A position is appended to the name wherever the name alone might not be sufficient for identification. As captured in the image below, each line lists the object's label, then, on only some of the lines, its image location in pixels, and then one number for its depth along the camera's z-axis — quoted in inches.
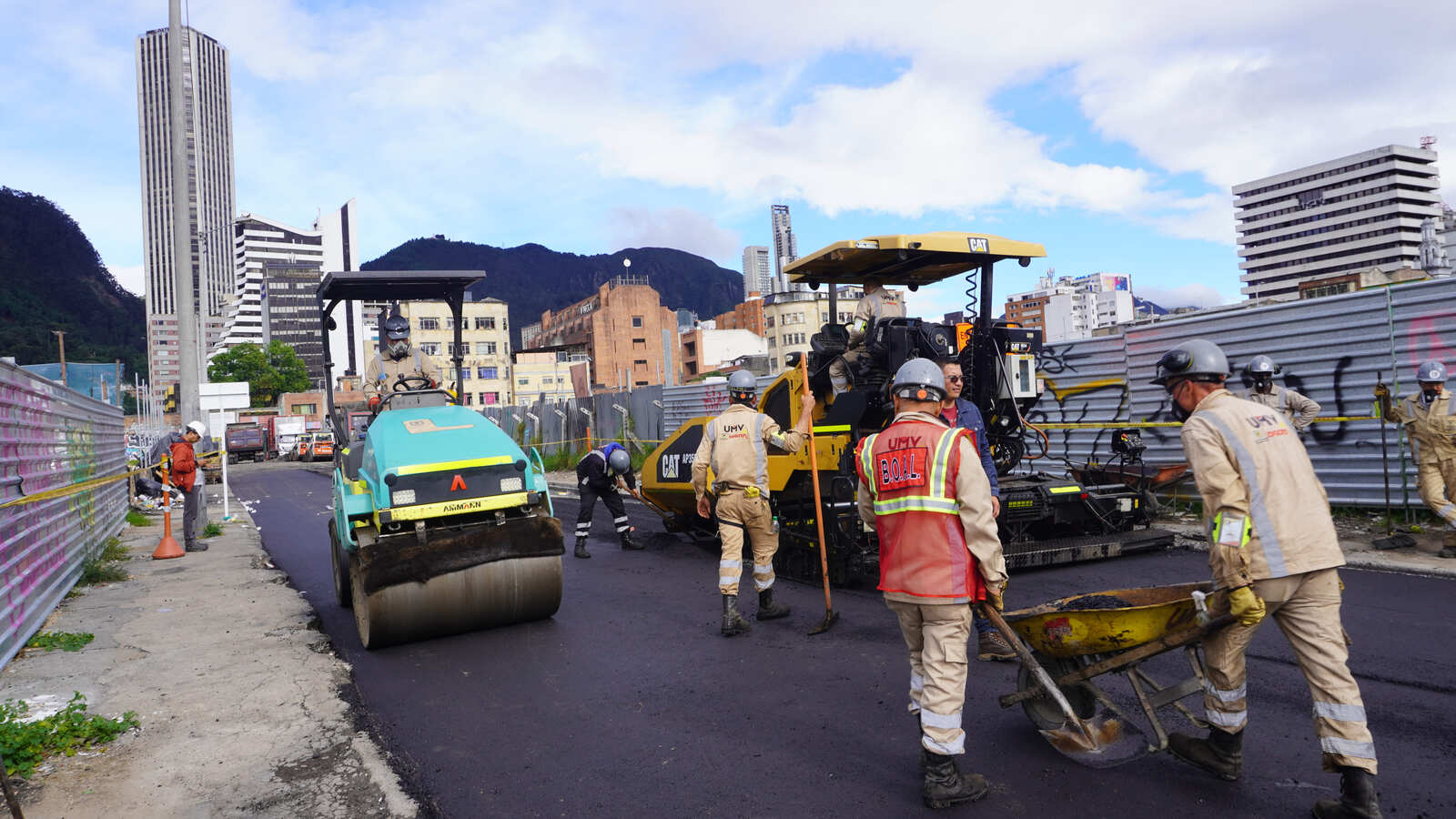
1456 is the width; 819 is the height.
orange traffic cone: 450.9
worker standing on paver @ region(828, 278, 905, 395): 309.9
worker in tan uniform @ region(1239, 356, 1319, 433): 332.8
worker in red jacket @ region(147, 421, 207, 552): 479.5
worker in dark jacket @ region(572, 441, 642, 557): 416.2
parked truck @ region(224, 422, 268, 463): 1941.6
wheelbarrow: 142.9
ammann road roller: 235.3
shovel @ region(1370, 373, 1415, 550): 318.7
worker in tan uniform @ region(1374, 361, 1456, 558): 303.3
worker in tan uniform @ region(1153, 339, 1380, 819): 130.2
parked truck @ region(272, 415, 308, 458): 2047.7
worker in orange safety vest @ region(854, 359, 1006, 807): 141.3
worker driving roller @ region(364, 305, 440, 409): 289.9
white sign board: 698.2
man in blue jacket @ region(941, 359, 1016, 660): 251.0
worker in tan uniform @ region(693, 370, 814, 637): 257.0
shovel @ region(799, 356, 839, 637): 244.1
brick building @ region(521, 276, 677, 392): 3545.8
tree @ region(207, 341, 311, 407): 3774.6
